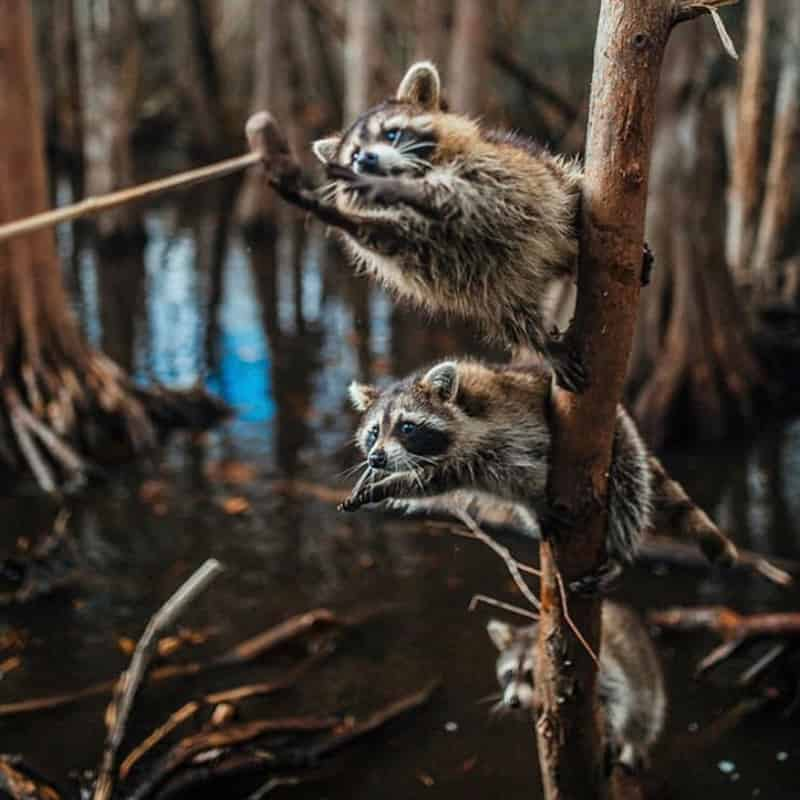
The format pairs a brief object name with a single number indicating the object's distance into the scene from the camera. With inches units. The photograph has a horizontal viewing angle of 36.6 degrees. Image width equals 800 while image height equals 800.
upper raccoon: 88.5
